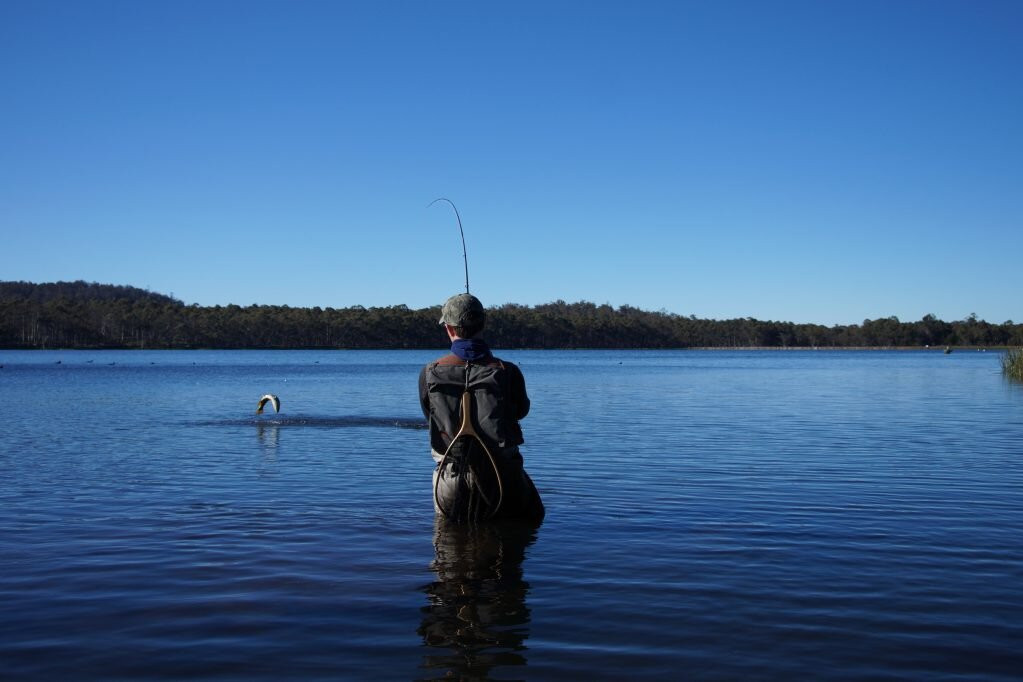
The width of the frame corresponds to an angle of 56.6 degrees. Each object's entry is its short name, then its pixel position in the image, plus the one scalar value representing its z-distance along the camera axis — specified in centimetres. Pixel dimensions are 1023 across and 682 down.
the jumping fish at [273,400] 2784
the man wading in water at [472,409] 816
